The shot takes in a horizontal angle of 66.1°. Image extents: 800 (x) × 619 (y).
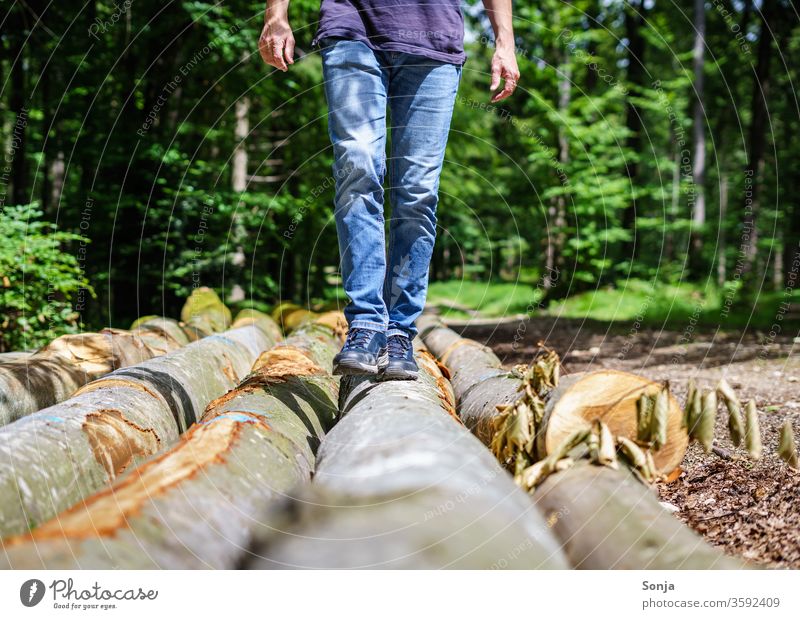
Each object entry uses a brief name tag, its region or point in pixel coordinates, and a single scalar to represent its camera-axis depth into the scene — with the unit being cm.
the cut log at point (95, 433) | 161
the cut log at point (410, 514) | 134
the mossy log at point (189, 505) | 128
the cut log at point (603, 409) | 189
